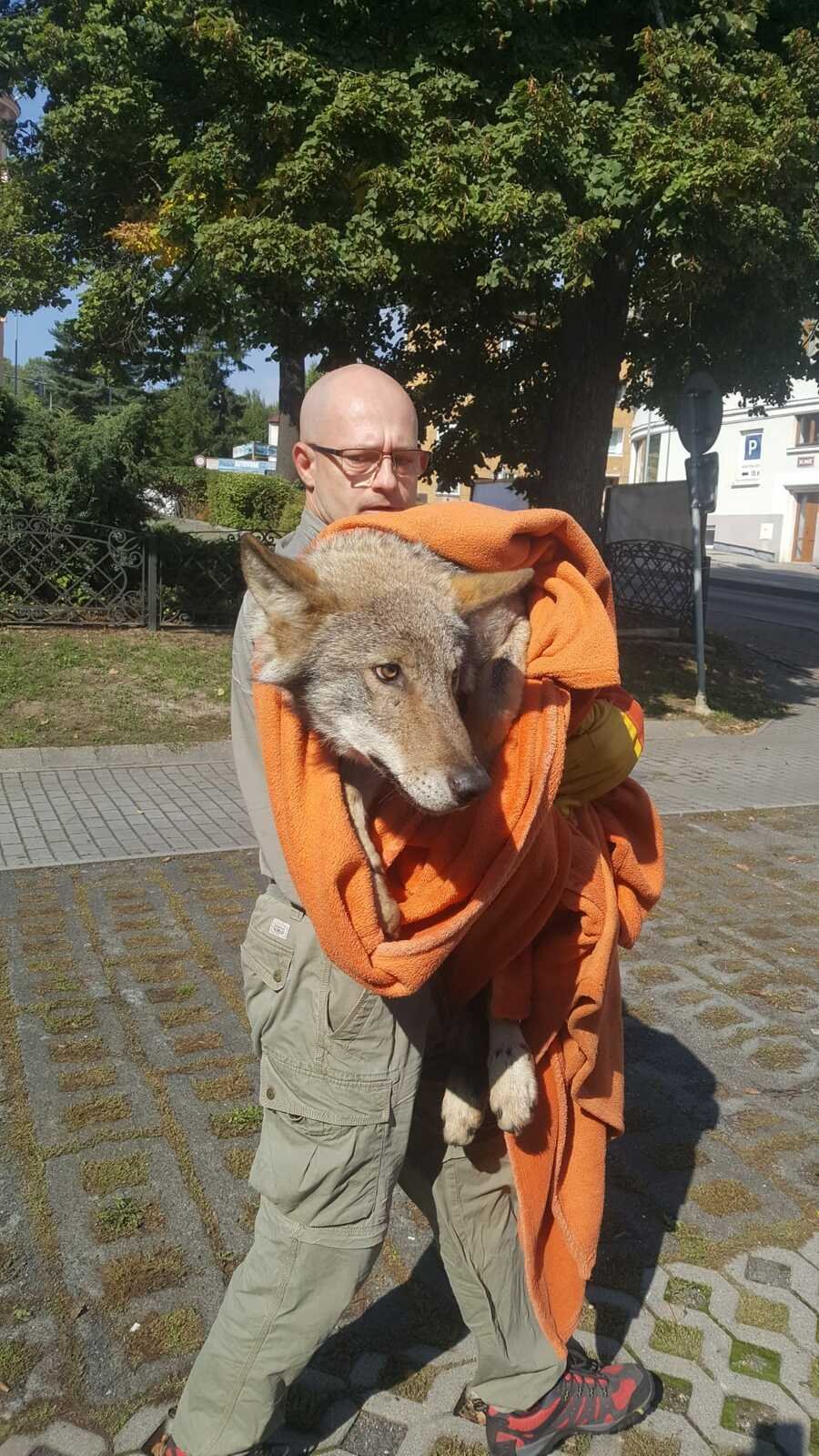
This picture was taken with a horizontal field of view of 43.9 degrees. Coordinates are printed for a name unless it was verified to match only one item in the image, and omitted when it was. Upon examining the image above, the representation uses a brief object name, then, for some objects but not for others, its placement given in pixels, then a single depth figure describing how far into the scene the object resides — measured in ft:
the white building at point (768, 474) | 163.02
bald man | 7.49
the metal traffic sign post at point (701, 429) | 40.88
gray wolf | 7.37
